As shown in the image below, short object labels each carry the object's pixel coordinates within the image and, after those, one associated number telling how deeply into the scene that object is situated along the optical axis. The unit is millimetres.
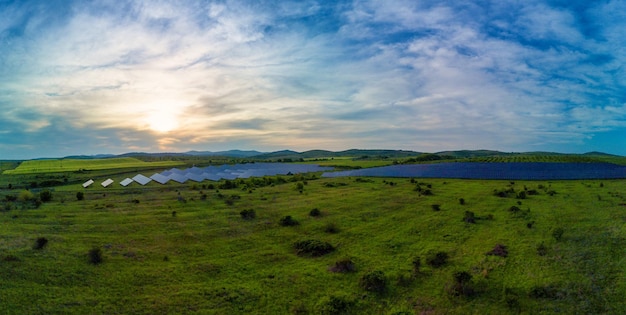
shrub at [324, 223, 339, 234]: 48784
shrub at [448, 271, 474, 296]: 30625
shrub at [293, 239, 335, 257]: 40781
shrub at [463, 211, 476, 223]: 51875
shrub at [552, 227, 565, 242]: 42547
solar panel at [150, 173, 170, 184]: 113462
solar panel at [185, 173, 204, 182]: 119125
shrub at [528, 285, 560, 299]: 30094
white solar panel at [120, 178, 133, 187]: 108012
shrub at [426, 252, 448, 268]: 36781
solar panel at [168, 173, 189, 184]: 116544
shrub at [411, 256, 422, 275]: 35050
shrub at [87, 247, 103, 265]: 36116
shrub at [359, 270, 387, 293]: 31781
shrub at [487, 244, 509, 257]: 38938
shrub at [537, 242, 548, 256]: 38628
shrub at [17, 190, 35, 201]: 69062
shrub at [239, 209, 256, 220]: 54841
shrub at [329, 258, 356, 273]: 35781
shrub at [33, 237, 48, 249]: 38906
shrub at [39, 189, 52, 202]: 69125
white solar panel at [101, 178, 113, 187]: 105812
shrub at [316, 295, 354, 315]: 28188
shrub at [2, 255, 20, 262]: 35188
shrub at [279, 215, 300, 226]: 52031
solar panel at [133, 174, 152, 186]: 111562
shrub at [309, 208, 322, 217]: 56912
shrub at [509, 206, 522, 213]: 56025
